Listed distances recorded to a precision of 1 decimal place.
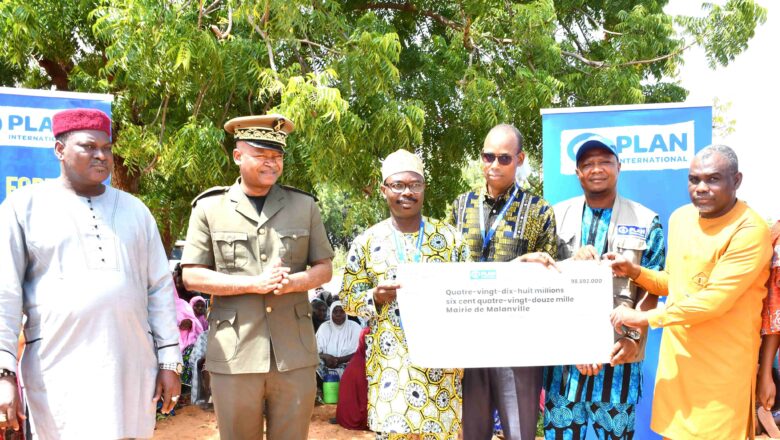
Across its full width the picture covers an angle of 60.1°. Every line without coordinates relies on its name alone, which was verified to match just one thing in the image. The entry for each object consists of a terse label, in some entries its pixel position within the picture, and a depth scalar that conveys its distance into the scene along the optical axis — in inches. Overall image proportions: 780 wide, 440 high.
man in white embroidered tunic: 120.0
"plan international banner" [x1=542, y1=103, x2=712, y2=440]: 205.2
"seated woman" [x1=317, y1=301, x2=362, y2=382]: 352.2
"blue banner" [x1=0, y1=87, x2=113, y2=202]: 194.5
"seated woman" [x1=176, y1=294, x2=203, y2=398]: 331.9
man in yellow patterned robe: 136.1
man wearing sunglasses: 144.6
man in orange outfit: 129.0
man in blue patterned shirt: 145.4
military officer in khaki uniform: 140.4
